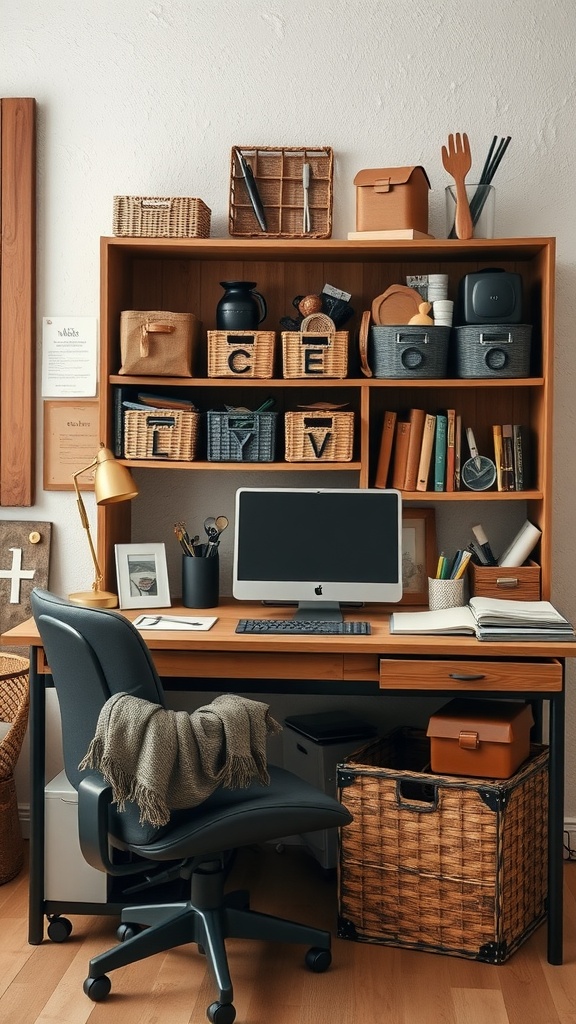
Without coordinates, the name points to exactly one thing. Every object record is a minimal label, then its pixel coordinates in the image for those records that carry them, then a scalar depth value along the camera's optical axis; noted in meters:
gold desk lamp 2.73
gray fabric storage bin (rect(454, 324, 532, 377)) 2.81
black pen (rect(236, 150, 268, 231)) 2.90
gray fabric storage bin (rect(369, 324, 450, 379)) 2.82
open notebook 2.51
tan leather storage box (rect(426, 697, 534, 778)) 2.47
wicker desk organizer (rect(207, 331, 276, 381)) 2.88
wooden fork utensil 2.83
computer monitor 2.80
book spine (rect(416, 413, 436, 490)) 2.90
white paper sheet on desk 2.64
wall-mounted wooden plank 3.09
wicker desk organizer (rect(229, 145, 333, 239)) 2.96
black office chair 2.08
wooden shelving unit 2.83
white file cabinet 2.58
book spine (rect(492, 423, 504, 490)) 2.90
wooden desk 2.47
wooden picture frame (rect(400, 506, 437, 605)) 3.09
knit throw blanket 2.03
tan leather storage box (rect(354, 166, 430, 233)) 2.85
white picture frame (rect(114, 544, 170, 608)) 2.91
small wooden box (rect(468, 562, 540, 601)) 2.86
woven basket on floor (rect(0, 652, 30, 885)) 2.88
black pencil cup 2.93
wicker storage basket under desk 2.45
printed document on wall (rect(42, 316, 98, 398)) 3.15
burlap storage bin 2.87
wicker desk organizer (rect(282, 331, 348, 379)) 2.87
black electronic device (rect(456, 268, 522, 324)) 2.81
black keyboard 2.59
